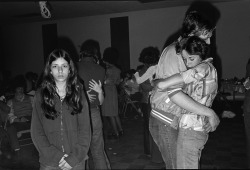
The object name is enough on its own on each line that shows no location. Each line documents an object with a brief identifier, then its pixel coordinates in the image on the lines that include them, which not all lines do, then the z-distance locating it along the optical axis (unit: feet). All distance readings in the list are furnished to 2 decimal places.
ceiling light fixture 15.11
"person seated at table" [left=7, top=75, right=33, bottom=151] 14.03
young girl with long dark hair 5.95
